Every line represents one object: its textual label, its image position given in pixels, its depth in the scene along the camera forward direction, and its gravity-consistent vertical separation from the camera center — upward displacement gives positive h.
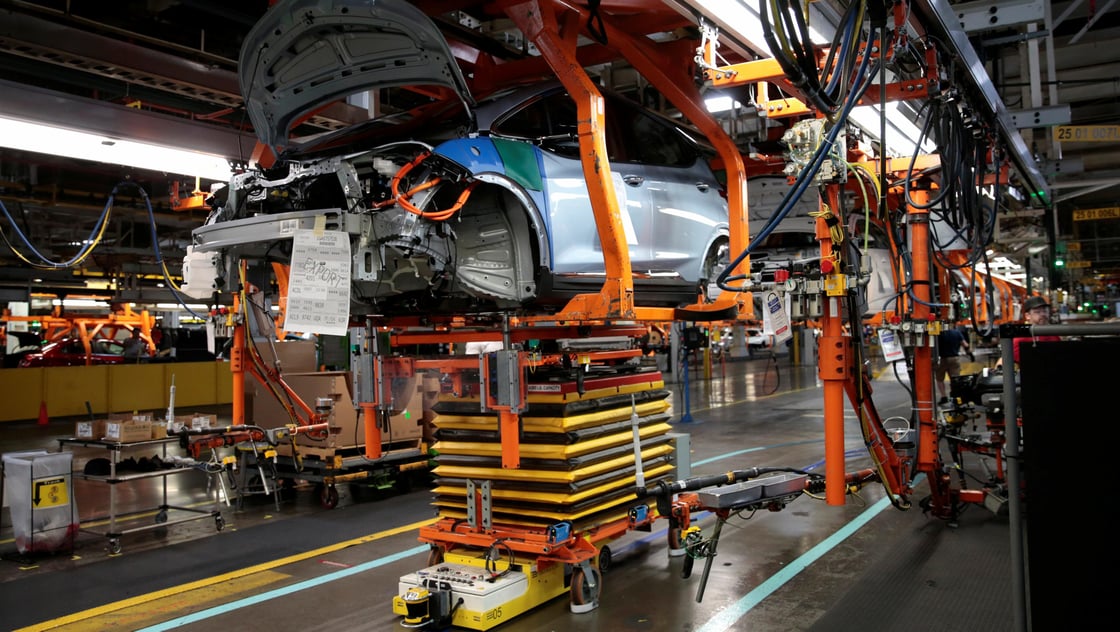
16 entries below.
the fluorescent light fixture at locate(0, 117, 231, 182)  4.88 +1.34
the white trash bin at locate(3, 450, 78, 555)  5.51 -1.07
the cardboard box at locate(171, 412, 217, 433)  6.29 -0.63
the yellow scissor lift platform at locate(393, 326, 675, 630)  3.88 -0.86
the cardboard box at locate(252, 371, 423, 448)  7.15 -0.71
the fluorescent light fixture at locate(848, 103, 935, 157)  5.04 +1.36
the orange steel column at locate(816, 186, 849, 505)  4.02 -0.26
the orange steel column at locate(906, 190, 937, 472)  5.66 +0.22
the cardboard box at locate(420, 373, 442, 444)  4.25 -0.27
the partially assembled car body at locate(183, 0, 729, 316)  3.70 +0.81
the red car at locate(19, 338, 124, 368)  16.45 -0.10
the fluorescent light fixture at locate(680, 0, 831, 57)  3.42 +1.41
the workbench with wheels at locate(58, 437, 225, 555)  5.71 -1.22
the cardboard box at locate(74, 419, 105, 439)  6.07 -0.62
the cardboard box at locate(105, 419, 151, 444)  5.96 -0.63
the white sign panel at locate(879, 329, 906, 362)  5.40 -0.14
